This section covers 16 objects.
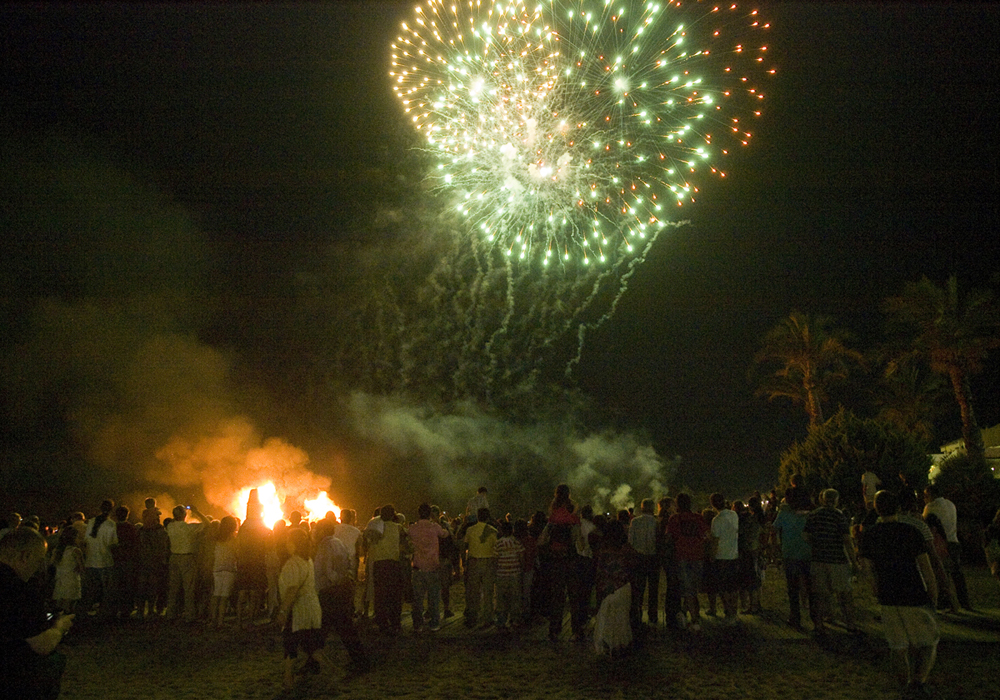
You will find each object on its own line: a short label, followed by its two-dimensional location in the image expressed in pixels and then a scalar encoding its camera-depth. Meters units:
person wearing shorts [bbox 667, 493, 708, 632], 9.80
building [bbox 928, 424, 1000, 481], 37.22
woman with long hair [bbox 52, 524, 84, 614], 9.92
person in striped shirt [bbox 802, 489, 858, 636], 8.88
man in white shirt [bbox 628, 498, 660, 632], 9.92
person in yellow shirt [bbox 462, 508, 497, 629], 10.51
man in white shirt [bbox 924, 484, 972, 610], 10.41
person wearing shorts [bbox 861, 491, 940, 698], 6.34
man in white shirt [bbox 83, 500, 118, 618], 10.99
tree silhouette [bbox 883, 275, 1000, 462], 27.50
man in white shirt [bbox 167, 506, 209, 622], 11.21
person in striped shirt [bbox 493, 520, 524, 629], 10.21
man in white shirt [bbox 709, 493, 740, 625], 10.00
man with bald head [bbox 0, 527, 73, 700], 4.11
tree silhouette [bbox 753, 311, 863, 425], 32.12
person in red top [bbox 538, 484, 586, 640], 9.51
